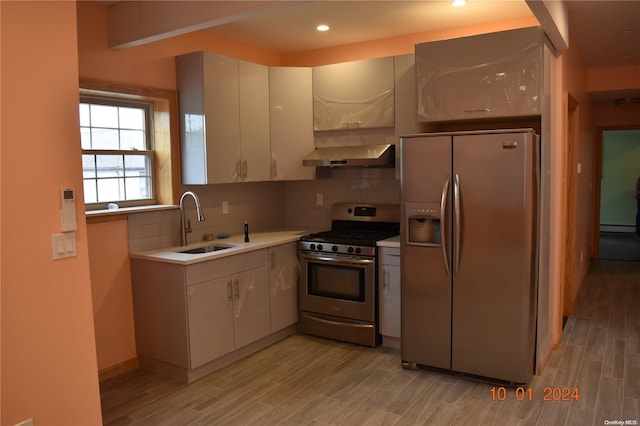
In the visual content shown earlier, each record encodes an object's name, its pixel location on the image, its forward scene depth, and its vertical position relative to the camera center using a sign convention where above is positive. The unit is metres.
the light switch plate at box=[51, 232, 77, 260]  2.34 -0.24
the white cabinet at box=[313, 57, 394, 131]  4.26 +0.80
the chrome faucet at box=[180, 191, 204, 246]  3.97 -0.28
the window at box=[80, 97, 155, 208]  3.63 +0.30
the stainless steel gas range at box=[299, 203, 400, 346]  4.13 -0.80
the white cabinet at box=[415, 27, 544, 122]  3.46 +0.77
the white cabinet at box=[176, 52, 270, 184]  3.93 +0.59
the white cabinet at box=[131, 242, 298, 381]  3.50 -0.87
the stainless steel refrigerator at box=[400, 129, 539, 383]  3.28 -0.44
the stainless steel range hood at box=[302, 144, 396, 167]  4.21 +0.26
